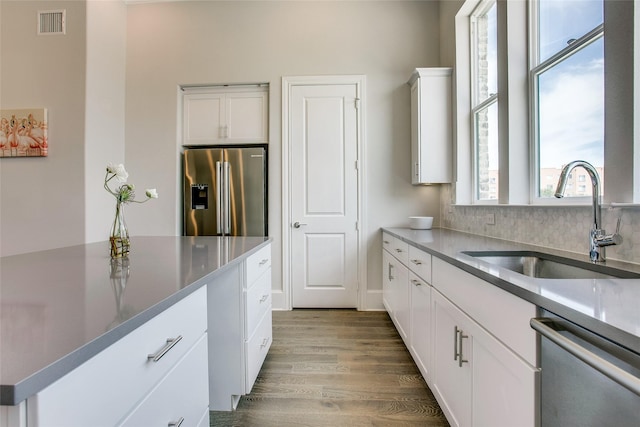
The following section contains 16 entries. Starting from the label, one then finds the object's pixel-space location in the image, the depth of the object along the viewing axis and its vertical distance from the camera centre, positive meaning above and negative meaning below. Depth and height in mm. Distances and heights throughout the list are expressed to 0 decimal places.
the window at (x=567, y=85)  1462 +703
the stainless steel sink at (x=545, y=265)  1169 -221
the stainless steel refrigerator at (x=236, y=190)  3266 +276
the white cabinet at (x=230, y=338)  1582 -630
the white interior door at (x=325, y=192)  3285 +255
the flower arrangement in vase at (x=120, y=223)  1373 -31
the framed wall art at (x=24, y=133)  3023 +826
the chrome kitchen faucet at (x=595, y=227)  1145 -46
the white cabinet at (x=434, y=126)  2939 +859
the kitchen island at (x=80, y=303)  438 -196
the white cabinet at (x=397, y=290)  2223 -618
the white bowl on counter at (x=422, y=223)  2924 -69
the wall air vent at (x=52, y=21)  3041 +1926
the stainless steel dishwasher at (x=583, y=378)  564 -347
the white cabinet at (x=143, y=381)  484 -339
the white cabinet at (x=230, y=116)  3373 +1098
